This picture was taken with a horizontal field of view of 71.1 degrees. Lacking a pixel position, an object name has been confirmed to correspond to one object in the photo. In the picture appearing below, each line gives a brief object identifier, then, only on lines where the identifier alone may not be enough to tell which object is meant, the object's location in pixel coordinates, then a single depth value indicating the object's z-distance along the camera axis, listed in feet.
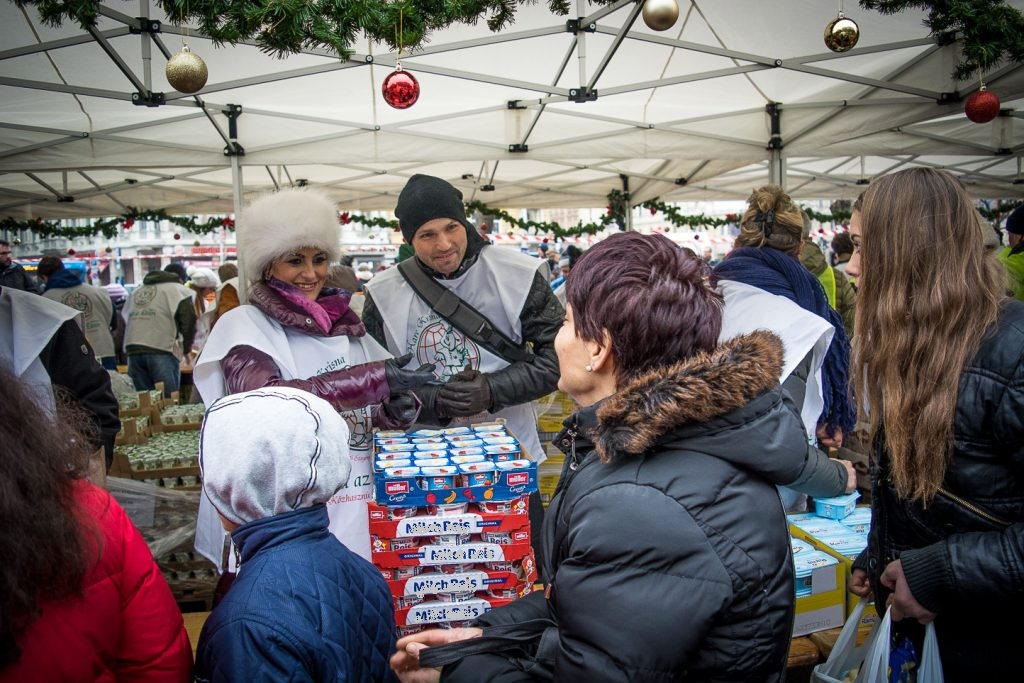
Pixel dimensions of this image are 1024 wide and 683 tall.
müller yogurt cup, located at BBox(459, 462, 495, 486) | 6.02
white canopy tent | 16.31
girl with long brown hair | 4.76
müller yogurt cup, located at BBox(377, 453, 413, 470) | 6.12
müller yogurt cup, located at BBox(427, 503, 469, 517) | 6.05
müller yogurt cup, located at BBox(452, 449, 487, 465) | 6.21
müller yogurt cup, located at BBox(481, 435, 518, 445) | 6.63
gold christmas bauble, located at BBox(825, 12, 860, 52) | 12.69
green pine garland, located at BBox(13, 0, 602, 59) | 8.02
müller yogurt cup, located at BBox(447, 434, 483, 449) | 6.70
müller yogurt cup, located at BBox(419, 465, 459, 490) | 5.93
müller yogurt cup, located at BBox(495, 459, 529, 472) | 6.08
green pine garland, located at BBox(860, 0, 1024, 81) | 11.66
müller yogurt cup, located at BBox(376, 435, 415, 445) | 6.94
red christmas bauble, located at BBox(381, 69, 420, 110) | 12.38
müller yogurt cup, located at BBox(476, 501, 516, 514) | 6.15
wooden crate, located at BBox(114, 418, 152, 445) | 12.42
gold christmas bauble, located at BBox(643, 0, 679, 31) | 12.09
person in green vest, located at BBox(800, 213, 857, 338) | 14.04
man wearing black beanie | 8.68
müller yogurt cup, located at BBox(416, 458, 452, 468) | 6.19
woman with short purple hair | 3.37
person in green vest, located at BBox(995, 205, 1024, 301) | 12.69
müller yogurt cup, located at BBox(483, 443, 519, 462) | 6.30
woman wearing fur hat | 7.29
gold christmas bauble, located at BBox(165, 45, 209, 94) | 11.58
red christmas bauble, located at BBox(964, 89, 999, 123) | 14.74
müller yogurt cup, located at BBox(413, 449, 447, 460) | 6.45
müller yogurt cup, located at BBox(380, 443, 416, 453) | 6.70
